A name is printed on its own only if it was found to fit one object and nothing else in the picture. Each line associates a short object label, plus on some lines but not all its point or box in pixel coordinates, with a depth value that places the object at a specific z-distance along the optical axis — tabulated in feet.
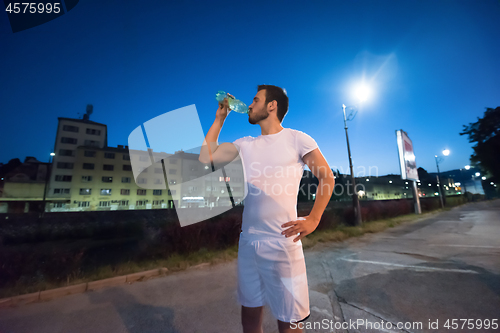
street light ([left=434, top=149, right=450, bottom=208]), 80.21
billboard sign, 60.39
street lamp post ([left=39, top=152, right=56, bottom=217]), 115.88
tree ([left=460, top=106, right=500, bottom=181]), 44.19
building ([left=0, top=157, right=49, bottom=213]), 111.45
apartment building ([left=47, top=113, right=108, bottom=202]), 125.70
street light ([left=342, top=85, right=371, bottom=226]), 40.11
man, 3.67
